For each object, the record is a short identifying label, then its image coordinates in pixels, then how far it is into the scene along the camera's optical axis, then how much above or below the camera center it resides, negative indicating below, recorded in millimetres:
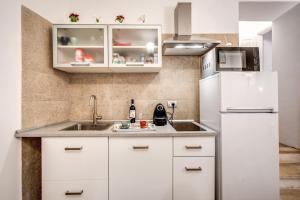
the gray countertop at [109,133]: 1593 -299
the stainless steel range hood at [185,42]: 1841 +605
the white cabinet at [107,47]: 1956 +598
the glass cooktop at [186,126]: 1956 -302
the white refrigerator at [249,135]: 1587 -311
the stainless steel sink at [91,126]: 2175 -320
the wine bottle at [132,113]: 2211 -159
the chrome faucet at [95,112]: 2256 -157
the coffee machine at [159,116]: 1970 -177
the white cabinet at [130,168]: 1604 -618
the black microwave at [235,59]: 1709 +403
